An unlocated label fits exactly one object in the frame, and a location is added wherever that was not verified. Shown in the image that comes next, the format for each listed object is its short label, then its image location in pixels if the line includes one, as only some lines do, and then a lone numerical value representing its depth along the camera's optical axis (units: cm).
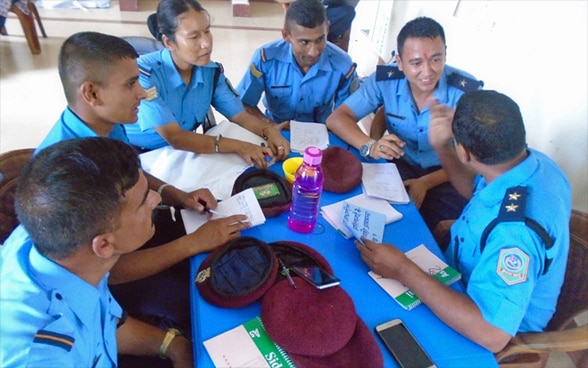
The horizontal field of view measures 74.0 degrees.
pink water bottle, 123
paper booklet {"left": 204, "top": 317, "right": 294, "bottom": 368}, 86
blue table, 93
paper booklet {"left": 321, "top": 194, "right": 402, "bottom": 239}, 127
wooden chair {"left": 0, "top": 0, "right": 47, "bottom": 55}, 393
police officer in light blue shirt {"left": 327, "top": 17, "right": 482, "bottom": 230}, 175
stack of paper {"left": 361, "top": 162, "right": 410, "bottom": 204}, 142
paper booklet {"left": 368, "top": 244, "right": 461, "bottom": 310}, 105
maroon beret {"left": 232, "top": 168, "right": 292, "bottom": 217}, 130
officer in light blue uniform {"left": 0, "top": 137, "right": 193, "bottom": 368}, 75
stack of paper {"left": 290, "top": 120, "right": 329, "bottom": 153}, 170
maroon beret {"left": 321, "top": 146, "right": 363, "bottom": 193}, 144
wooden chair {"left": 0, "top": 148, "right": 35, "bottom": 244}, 118
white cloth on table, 145
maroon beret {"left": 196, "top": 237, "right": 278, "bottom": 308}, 98
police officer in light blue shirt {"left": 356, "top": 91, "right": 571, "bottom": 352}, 96
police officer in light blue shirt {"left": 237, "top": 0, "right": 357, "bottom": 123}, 210
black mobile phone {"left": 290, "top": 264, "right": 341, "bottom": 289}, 100
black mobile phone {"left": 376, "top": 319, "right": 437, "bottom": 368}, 90
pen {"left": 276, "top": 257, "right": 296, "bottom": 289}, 100
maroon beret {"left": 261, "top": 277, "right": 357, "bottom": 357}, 87
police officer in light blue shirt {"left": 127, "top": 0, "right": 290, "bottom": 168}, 166
